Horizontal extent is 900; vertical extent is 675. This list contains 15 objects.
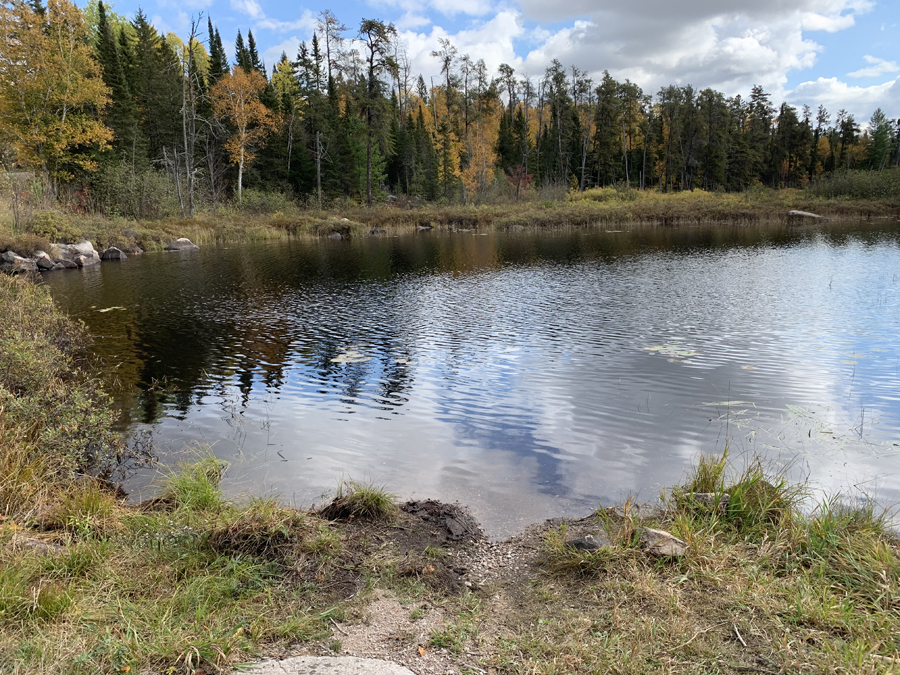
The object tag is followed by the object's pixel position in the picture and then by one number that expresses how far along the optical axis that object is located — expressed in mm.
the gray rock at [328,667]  2770
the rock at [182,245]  34281
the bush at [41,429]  4637
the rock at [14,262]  22955
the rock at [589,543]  3996
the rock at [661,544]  3846
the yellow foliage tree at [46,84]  32219
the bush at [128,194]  37406
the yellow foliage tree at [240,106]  45188
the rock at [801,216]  46875
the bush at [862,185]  52784
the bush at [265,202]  46781
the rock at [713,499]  4516
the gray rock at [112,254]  29156
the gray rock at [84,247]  27234
